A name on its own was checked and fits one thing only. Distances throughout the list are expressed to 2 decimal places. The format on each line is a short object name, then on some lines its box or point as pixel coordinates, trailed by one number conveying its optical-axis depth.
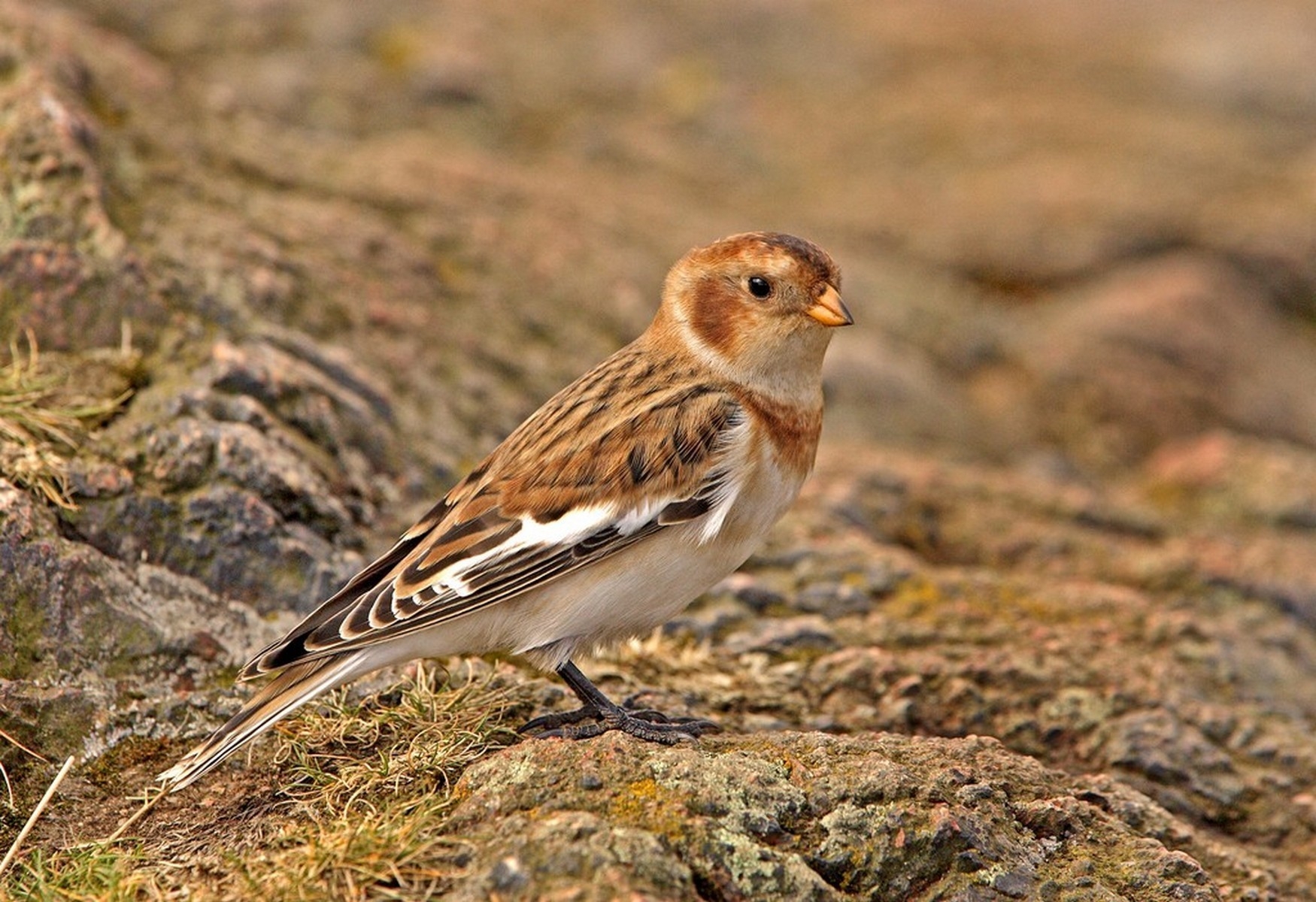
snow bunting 7.91
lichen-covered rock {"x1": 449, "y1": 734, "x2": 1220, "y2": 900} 6.45
